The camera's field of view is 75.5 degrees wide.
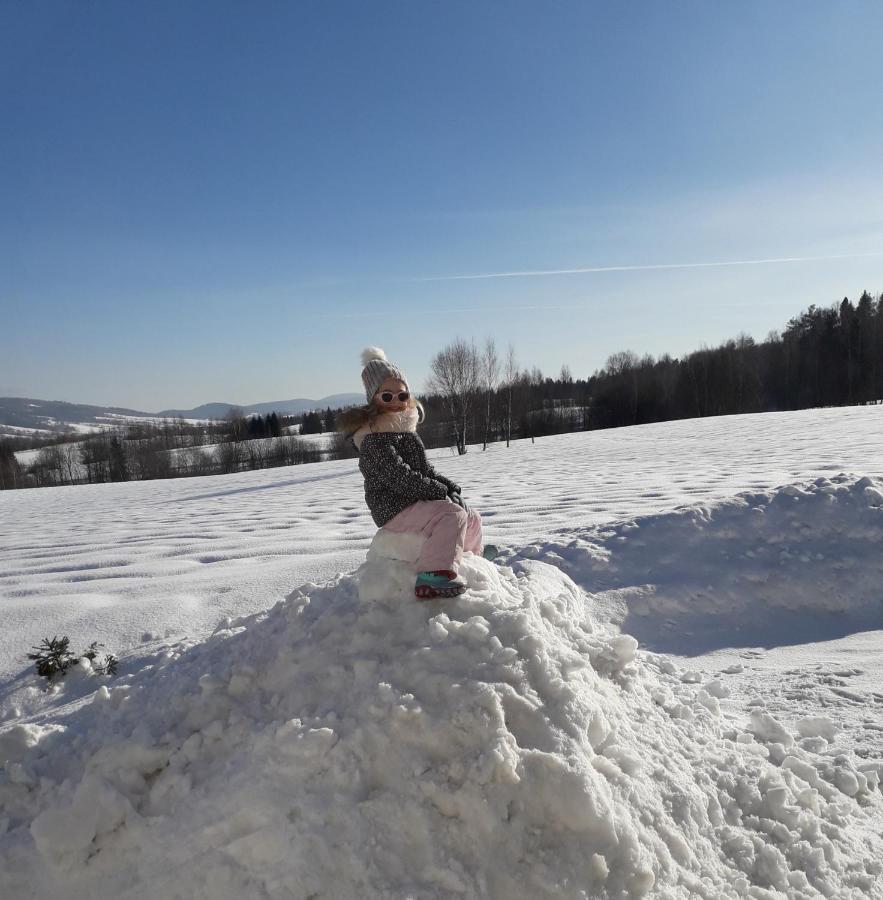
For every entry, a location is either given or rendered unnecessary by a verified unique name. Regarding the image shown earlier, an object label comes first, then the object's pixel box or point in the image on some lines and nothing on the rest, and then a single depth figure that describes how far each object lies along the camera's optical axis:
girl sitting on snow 2.95
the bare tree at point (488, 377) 31.11
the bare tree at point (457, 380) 29.00
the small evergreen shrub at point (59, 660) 3.71
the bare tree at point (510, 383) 33.40
